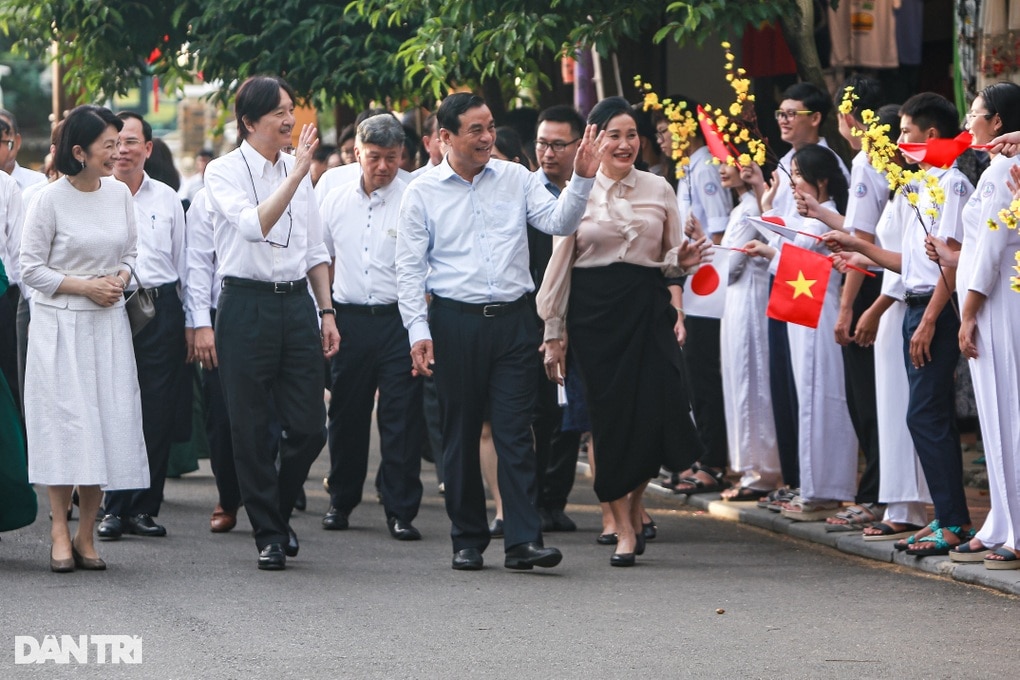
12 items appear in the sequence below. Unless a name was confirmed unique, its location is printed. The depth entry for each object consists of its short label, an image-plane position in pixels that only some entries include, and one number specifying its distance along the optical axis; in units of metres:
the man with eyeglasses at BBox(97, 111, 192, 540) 17.30
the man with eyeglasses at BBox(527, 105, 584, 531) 16.49
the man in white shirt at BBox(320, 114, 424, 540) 17.72
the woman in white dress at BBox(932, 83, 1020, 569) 13.88
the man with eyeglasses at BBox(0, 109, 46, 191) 18.59
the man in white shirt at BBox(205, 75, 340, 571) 14.96
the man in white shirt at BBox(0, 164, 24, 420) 17.58
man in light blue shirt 14.67
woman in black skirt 15.43
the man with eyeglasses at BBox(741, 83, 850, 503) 18.03
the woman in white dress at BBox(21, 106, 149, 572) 14.77
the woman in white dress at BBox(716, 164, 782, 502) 18.94
